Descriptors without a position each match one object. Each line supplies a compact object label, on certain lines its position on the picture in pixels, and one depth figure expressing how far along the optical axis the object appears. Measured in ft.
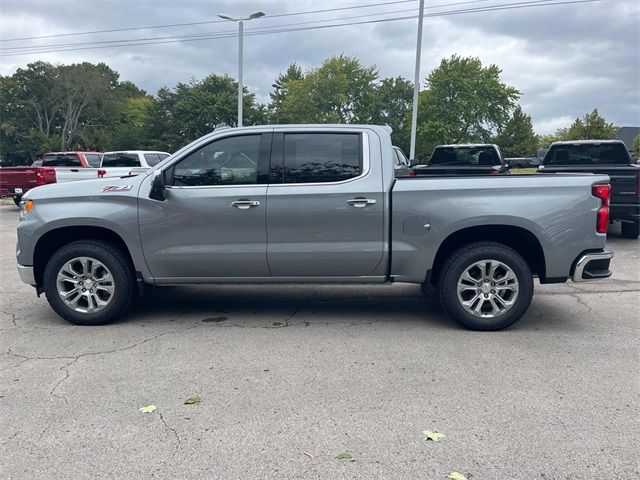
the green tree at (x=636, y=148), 200.13
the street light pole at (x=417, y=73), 69.72
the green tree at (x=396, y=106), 196.65
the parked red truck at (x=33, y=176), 54.44
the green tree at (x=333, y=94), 176.76
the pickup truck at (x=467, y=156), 43.57
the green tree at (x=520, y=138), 197.50
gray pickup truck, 16.46
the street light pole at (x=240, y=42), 78.11
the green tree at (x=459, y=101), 155.94
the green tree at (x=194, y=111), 148.97
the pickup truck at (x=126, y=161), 58.23
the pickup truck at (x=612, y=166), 32.07
